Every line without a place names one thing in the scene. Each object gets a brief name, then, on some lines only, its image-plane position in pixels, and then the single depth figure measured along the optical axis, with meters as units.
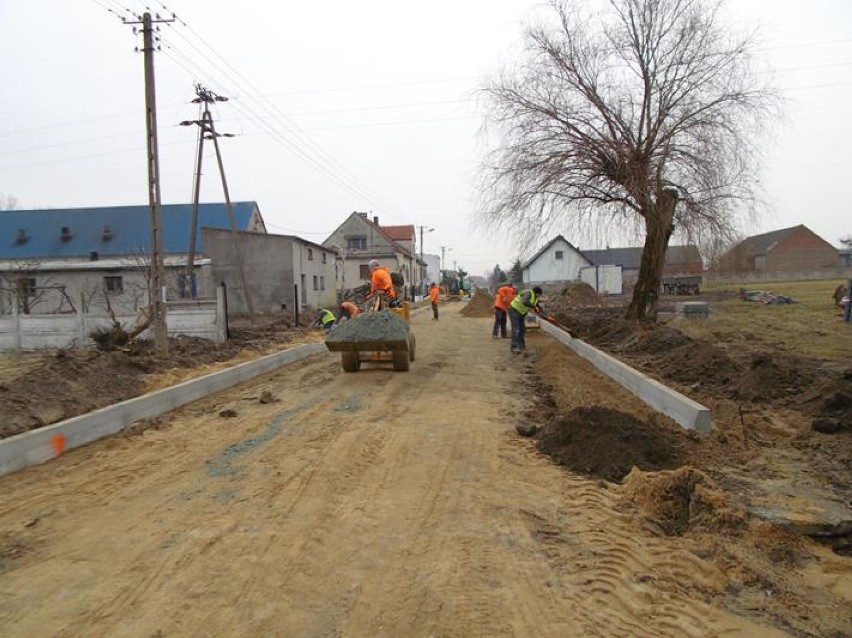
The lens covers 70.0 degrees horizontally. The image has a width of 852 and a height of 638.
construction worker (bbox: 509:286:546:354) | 13.95
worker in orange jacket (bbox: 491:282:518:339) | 17.51
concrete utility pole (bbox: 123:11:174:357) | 13.42
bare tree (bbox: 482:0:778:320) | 15.61
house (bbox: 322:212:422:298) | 57.59
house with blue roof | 29.06
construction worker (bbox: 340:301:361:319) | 13.62
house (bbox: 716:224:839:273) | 69.56
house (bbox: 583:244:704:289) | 60.13
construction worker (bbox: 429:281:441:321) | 28.14
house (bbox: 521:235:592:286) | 58.03
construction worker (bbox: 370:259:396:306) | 11.77
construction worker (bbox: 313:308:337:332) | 15.28
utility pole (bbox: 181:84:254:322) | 23.50
